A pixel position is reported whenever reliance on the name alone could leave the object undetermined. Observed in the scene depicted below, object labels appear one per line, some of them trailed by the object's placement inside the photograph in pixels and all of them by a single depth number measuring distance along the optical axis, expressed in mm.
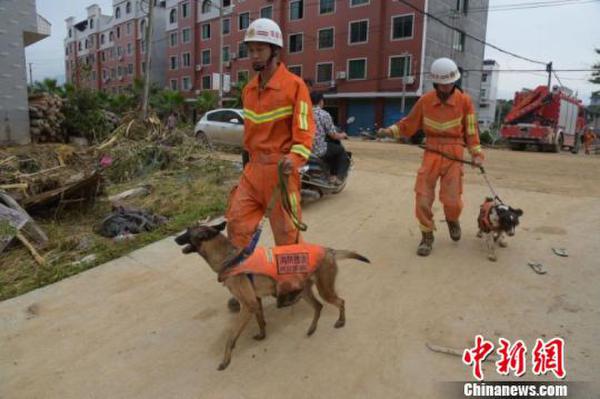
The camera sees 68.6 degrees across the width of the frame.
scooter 6512
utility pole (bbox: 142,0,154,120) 16188
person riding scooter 6301
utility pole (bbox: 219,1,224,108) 22609
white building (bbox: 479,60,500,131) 50875
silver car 13133
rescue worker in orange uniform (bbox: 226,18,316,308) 3053
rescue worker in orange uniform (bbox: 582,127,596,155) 22016
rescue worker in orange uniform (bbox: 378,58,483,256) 4484
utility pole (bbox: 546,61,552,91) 24781
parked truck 18356
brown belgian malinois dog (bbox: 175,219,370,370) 2791
